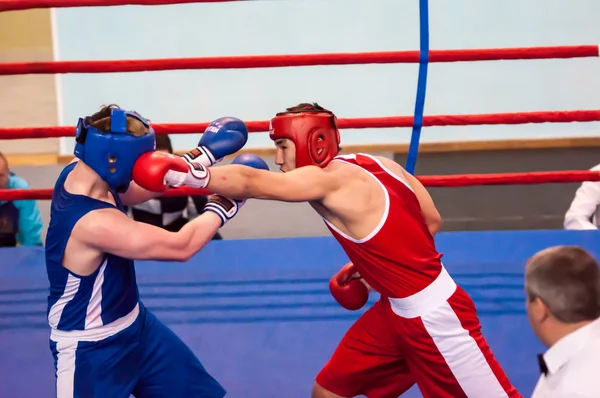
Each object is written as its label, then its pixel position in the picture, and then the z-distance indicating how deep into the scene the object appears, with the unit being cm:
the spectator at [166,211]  723
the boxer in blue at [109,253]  438
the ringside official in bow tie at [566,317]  349
